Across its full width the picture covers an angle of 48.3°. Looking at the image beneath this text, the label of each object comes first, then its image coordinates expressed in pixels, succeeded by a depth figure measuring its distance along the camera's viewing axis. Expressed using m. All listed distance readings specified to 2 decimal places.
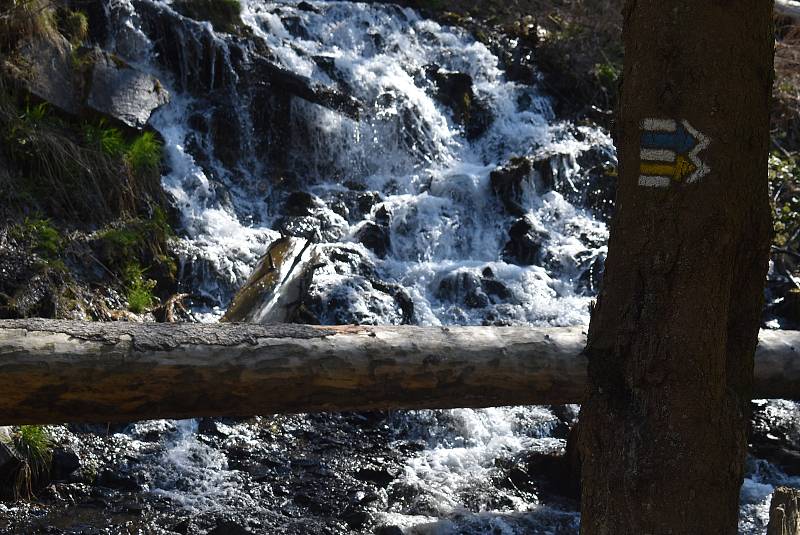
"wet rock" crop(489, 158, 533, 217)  10.45
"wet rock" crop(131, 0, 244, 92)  10.30
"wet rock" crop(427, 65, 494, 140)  11.88
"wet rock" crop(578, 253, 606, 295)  9.34
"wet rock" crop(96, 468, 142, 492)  5.44
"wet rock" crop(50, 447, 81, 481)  5.40
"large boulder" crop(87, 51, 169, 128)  8.45
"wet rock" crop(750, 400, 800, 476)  6.44
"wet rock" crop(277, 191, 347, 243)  9.17
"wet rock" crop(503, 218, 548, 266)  9.71
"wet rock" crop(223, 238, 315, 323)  6.19
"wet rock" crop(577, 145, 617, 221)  10.87
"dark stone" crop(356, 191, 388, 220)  9.90
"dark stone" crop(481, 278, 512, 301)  8.91
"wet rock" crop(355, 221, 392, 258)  9.33
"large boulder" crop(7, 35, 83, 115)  7.98
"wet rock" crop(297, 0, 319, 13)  12.80
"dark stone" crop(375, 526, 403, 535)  5.14
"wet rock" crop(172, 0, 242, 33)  11.16
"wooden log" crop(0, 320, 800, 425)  3.43
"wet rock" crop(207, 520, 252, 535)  5.02
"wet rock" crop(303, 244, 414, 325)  7.92
